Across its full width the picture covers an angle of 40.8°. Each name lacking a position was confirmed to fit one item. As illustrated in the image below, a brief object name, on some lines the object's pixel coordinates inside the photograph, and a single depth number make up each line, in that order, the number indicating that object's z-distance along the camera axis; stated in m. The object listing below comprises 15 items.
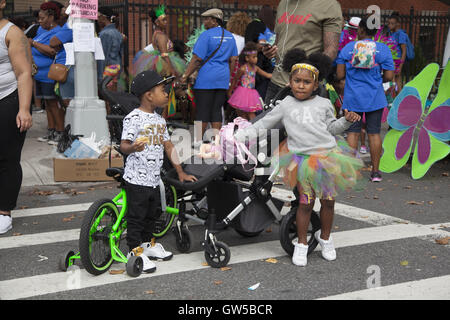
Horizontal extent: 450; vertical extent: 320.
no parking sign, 8.85
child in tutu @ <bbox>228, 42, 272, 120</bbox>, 10.24
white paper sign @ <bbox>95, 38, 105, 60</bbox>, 9.73
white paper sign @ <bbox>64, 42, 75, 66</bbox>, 9.73
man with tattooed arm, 6.11
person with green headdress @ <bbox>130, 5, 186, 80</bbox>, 10.29
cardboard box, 8.12
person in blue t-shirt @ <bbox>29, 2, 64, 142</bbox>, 10.50
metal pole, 9.06
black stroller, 4.73
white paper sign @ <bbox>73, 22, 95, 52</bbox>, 8.95
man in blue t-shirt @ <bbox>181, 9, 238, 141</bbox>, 9.17
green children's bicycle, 4.34
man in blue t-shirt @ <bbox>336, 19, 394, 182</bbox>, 7.95
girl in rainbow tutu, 4.63
